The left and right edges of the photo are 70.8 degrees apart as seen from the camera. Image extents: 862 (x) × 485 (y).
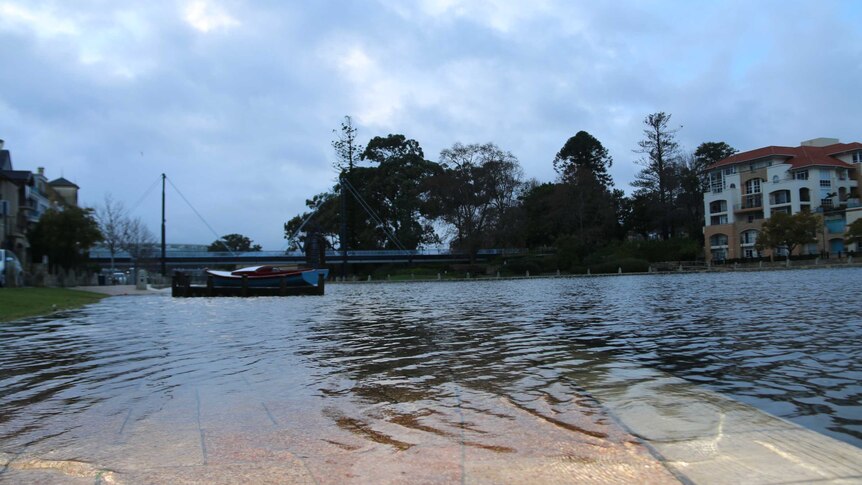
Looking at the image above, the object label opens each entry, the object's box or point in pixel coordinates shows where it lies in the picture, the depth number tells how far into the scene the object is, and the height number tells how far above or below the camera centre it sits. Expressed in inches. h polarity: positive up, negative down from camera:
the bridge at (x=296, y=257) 3343.8 +78.5
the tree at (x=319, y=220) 3653.8 +321.1
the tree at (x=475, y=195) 3095.5 +375.9
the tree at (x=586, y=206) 3213.6 +313.9
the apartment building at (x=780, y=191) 2945.4 +361.7
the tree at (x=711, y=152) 3873.0 +706.0
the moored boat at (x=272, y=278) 1401.3 -15.0
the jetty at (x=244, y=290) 1384.1 -41.4
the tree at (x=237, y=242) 5551.2 +281.3
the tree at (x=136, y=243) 2738.7 +148.1
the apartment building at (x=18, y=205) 1704.0 +228.0
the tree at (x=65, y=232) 1740.9 +127.1
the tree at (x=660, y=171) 3398.1 +522.8
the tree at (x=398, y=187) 3472.0 +477.5
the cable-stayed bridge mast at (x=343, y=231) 3125.0 +201.0
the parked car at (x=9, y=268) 1109.3 +17.7
